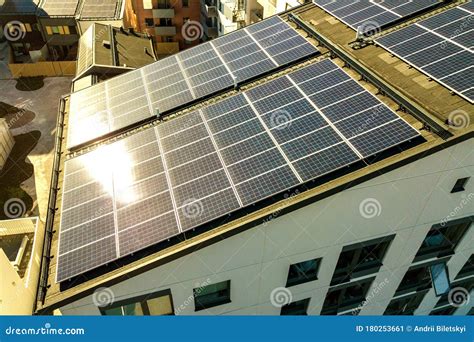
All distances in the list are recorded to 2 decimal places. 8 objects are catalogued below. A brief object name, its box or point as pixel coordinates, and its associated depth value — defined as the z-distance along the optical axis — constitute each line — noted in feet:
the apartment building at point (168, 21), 178.29
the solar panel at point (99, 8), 155.77
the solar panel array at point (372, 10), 68.75
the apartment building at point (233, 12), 131.94
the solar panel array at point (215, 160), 44.19
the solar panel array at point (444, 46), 50.88
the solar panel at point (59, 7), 160.15
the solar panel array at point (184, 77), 64.80
